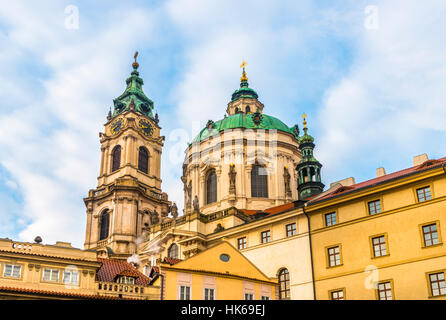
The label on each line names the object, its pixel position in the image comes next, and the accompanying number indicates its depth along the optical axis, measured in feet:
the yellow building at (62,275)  111.34
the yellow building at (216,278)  107.45
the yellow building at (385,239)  106.93
